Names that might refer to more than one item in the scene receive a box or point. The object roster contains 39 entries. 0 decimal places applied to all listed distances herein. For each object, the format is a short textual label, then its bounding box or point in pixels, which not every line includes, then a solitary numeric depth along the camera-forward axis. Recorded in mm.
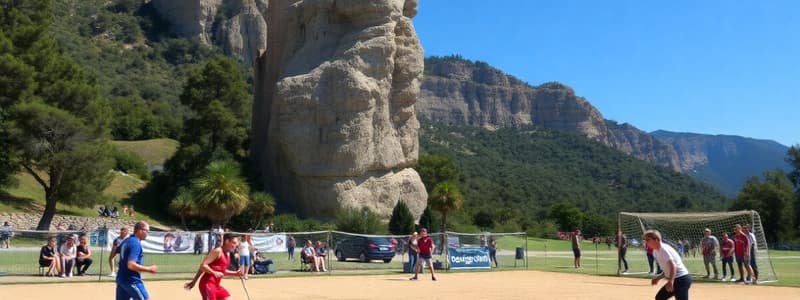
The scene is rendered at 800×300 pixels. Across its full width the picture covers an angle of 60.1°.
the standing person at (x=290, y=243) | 27125
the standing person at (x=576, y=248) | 28328
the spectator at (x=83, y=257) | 21312
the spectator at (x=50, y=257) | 20938
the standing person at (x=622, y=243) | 24594
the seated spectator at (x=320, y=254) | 24906
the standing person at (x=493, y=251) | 28831
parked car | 29719
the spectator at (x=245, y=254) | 21219
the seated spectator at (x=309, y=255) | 24734
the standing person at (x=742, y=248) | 19406
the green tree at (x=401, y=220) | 44616
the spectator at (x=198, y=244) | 24594
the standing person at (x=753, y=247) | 19562
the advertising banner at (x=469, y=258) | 26953
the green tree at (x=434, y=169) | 78500
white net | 24091
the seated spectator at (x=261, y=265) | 23609
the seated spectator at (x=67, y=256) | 21078
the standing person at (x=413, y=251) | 23128
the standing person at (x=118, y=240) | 14555
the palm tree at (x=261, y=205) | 44812
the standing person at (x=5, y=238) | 21575
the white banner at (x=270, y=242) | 25111
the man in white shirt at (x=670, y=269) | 9758
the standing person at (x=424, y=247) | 21234
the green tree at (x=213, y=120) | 52625
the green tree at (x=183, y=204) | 41125
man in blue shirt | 9664
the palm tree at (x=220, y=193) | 40062
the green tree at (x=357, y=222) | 41719
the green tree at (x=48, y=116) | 40406
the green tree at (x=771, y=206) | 72438
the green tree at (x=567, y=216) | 83875
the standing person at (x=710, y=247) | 20928
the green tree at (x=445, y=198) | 51500
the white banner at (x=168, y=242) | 23047
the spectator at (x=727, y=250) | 20312
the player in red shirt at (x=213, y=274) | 9844
